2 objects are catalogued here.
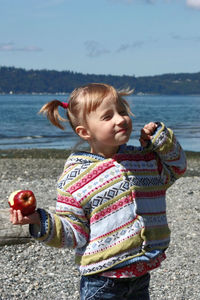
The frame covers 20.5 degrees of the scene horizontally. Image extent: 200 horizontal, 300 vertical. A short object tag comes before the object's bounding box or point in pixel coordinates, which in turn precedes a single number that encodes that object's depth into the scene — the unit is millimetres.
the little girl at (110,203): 2983
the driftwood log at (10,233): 6566
